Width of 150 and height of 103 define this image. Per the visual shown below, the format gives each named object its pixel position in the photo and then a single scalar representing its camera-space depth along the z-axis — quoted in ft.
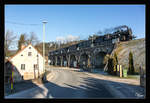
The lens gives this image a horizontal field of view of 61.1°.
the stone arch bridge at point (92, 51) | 106.83
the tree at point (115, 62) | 69.62
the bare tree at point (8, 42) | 80.43
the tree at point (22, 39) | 116.80
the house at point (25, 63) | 69.46
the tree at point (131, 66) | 70.49
